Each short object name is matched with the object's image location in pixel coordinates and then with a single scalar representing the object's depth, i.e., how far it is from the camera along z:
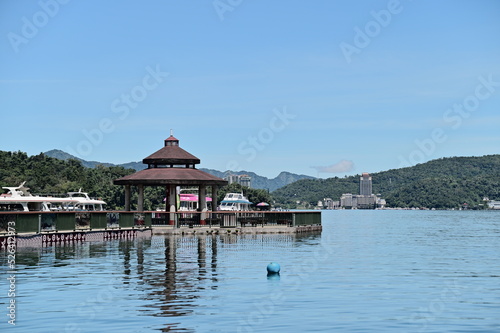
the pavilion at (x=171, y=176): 72.00
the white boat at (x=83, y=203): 84.76
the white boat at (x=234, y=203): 124.25
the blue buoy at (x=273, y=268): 33.72
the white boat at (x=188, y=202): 108.38
